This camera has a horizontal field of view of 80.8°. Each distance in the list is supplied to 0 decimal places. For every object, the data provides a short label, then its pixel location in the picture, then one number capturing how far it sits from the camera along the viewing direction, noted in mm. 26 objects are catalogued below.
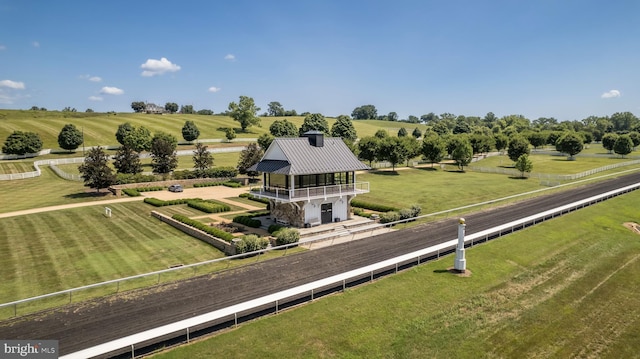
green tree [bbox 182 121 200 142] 111588
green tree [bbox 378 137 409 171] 81938
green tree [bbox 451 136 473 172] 88812
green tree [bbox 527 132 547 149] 133875
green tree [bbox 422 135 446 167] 90438
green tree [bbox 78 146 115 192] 52500
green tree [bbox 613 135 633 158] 108625
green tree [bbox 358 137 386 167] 83438
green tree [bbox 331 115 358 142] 120750
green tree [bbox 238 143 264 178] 69812
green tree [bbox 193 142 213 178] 69738
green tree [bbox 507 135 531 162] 92250
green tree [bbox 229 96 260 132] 137625
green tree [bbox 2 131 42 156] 81250
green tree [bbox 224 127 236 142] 121000
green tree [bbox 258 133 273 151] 89250
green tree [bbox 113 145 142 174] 63344
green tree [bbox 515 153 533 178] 75875
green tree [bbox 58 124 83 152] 88500
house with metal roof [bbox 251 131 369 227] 37094
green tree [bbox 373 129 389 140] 102625
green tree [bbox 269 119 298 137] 123500
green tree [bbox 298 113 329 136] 123125
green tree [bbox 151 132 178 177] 65500
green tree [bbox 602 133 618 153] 118625
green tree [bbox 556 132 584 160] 106688
